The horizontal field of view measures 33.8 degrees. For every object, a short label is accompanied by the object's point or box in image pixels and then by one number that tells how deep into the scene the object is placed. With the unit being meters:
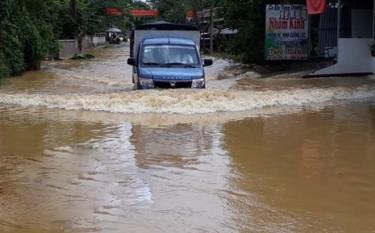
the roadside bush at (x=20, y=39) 25.22
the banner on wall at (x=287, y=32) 26.75
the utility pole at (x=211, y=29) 48.63
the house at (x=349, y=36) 23.69
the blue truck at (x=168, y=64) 15.55
